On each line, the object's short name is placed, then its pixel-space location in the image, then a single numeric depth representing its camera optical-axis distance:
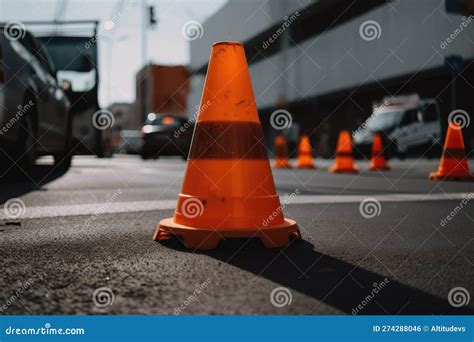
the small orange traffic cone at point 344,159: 12.43
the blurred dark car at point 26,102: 6.42
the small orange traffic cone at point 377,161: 13.65
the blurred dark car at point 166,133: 19.44
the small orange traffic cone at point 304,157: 14.78
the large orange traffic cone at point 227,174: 3.46
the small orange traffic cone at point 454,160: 9.32
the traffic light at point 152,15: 26.50
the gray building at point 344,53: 21.20
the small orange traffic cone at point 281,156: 14.82
